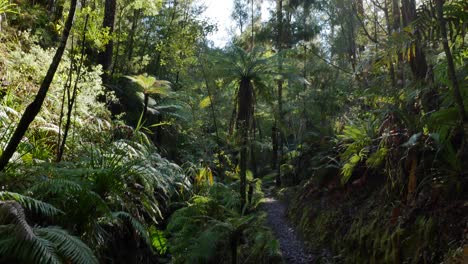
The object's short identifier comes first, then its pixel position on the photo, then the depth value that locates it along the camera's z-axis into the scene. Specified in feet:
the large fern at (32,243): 9.68
